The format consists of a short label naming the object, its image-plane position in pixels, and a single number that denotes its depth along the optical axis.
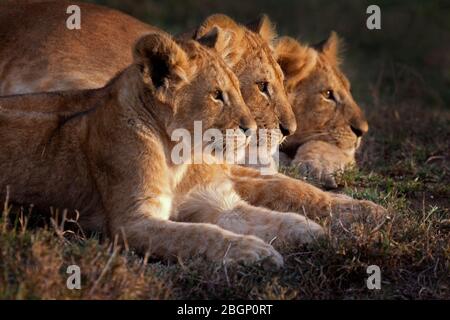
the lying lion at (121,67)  13.28
